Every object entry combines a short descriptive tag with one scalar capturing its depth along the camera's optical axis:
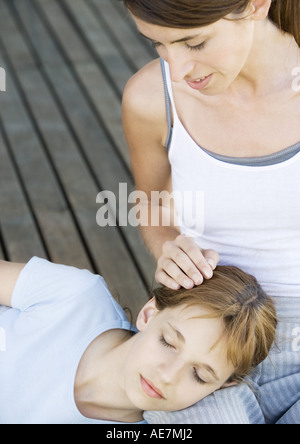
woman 1.83
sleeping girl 1.84
